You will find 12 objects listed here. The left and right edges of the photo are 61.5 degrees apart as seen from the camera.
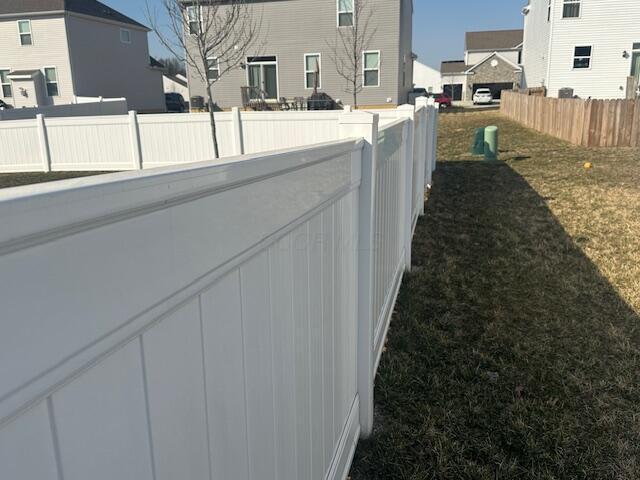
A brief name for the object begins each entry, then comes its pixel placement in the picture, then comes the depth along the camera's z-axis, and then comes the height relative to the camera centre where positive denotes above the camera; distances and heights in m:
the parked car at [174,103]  37.30 +0.90
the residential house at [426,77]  63.88 +4.05
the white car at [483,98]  45.66 +1.06
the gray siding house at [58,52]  27.81 +3.39
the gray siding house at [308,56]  24.20 +2.57
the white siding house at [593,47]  25.77 +2.95
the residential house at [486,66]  52.34 +4.55
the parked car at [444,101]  40.83 +0.75
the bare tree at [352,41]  23.97 +3.12
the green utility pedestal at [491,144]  13.58 -0.84
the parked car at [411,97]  29.01 +0.80
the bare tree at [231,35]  22.77 +3.52
